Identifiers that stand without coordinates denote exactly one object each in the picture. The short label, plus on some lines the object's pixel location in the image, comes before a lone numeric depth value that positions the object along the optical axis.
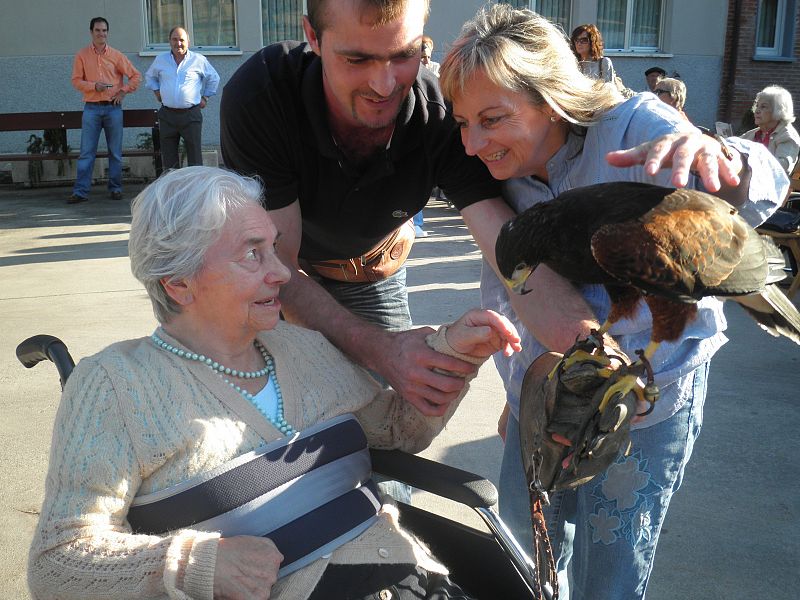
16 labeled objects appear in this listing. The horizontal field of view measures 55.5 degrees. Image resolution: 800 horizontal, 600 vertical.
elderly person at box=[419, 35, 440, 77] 6.93
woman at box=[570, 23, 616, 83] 7.60
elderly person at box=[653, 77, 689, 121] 7.86
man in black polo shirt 2.16
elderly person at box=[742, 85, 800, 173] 7.59
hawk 1.54
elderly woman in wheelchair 1.69
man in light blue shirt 10.76
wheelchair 1.99
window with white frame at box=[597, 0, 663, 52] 15.51
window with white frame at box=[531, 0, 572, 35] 15.16
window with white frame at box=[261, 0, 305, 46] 14.24
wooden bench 12.38
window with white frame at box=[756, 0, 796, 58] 15.70
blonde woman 1.88
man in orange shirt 11.09
